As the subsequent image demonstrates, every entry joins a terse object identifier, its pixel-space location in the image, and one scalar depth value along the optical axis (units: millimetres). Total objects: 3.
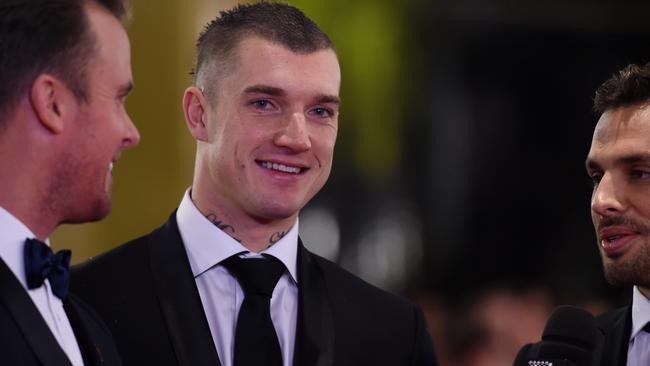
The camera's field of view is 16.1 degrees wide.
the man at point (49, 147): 3804
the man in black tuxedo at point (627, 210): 5299
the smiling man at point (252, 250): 4911
